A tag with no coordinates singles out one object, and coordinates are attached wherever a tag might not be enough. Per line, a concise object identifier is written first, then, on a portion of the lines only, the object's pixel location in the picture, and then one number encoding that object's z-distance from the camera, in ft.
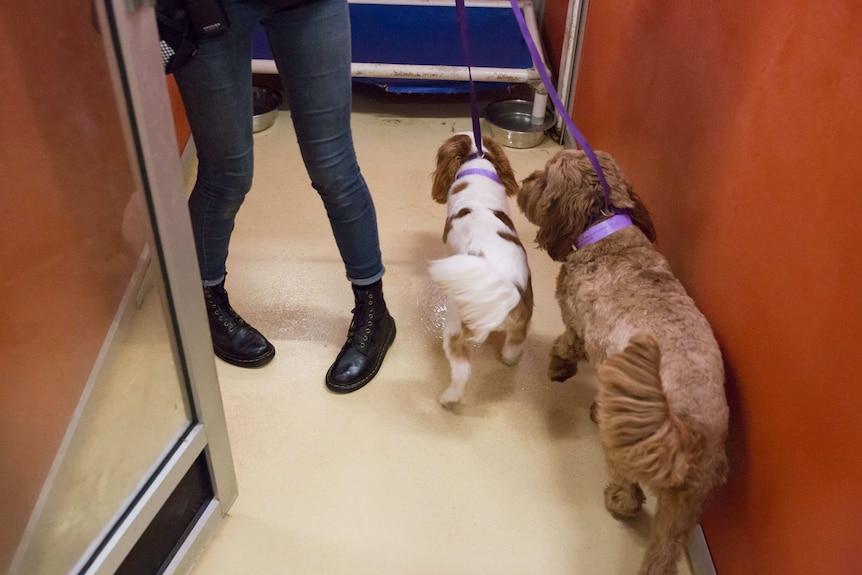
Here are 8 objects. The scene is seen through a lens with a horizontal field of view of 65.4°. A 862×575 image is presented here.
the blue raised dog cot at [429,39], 9.59
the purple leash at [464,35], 4.93
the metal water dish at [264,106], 9.46
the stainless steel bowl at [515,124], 9.37
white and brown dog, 4.80
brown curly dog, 3.56
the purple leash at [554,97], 4.74
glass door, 3.41
